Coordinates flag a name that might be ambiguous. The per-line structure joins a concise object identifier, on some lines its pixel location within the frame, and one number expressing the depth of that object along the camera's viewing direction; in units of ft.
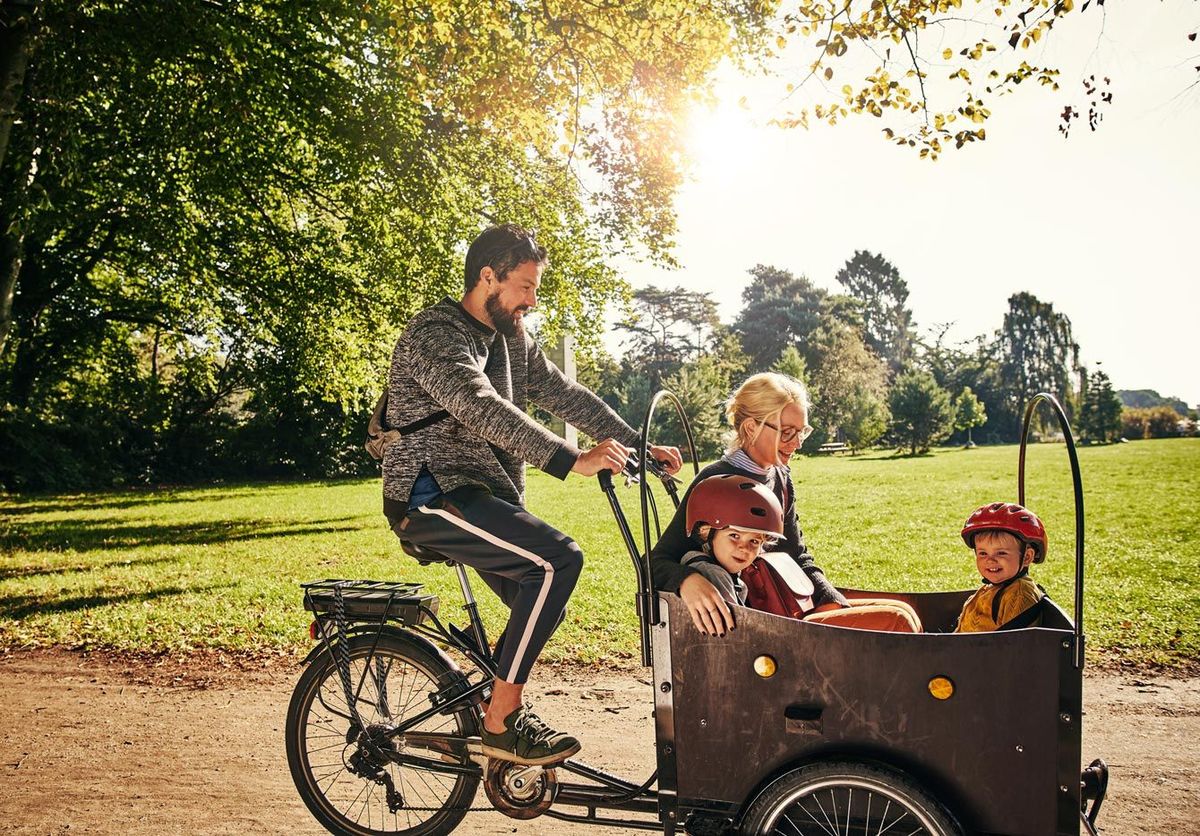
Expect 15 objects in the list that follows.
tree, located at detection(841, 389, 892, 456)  137.28
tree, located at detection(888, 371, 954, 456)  131.13
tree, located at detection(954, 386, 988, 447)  169.48
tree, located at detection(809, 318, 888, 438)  156.04
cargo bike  7.83
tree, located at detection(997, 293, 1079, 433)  232.73
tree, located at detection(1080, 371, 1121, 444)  144.56
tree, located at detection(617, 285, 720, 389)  213.46
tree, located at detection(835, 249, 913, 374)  281.74
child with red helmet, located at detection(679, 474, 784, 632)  9.08
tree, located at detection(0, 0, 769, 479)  33.06
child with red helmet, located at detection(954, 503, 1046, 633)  9.81
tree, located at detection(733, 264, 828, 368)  217.77
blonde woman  9.74
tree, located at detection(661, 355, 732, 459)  111.04
